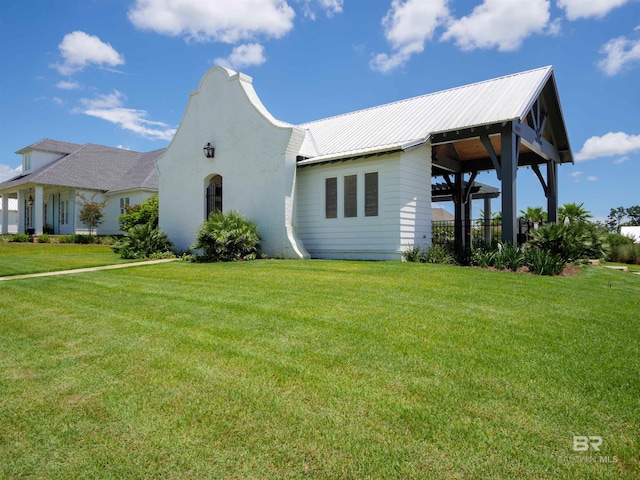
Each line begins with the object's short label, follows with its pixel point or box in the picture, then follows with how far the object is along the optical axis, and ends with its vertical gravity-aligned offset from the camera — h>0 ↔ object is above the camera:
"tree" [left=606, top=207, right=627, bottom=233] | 82.75 +4.53
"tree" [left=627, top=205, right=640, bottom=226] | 80.50 +4.66
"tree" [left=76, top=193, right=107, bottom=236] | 26.21 +1.78
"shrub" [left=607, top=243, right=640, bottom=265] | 20.49 -0.87
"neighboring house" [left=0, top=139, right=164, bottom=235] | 26.88 +3.75
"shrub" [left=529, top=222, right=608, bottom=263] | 11.88 -0.09
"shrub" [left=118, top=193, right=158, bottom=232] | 21.27 +1.24
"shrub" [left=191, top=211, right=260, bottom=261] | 13.10 +0.00
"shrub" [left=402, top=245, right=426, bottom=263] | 12.30 -0.52
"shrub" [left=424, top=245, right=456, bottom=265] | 12.29 -0.58
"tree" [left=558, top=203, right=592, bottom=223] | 22.64 +1.41
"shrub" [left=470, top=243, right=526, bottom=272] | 10.93 -0.57
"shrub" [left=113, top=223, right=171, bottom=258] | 15.81 -0.16
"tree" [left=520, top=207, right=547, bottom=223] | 23.08 +1.41
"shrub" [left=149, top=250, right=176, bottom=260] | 15.73 -0.63
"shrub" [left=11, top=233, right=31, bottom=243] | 23.78 +0.08
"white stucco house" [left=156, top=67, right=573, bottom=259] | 12.52 +2.76
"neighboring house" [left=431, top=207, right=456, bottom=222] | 48.77 +2.82
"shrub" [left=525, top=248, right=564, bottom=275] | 10.24 -0.66
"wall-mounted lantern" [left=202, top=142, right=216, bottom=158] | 16.02 +3.43
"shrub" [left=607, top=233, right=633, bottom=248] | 21.21 -0.18
